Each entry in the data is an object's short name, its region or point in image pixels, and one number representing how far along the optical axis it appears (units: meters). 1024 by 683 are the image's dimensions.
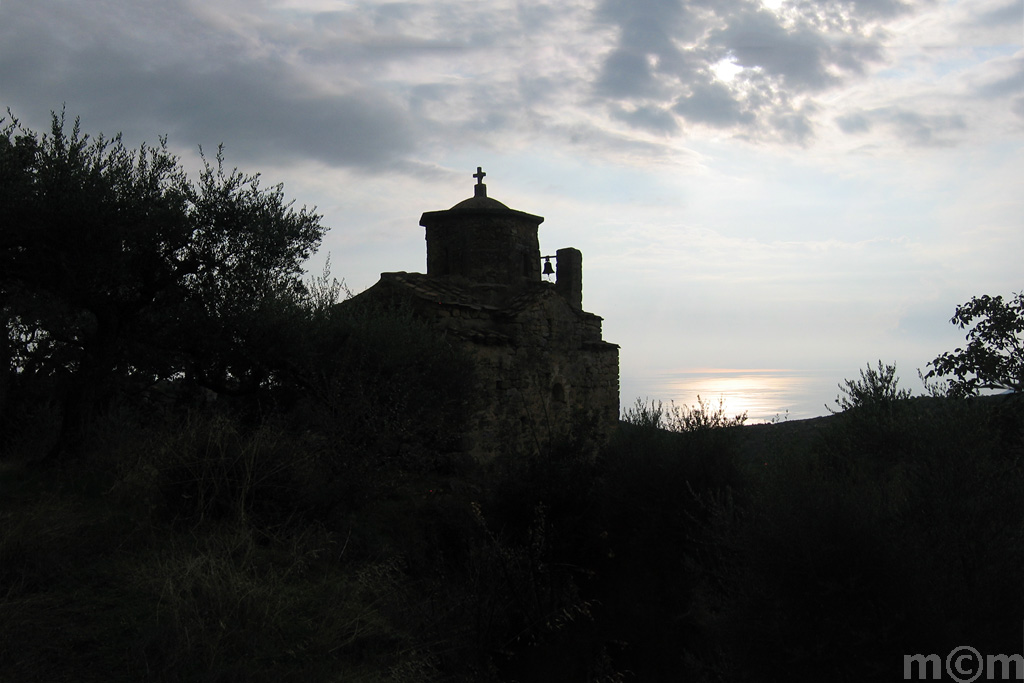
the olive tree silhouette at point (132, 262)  8.82
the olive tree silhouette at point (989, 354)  9.20
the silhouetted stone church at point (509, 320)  12.60
